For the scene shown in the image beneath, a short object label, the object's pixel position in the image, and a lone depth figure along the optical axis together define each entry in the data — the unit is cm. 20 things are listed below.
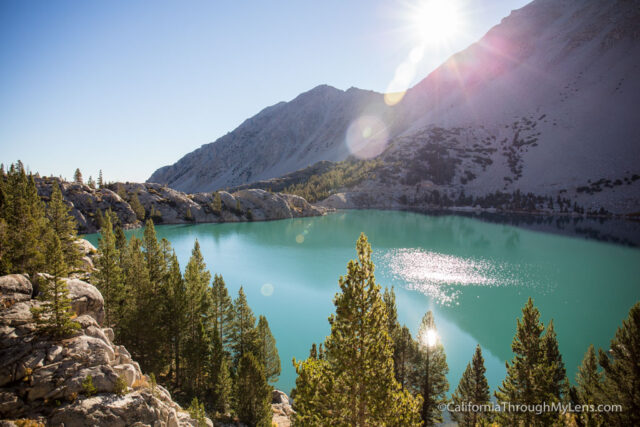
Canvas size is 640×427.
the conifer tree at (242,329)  2758
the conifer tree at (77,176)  12063
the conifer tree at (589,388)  1401
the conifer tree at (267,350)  2564
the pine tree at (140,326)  2406
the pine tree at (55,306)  1386
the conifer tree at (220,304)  3064
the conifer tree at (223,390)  2236
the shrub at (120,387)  1338
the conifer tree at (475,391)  2025
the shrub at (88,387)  1266
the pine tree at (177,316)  2622
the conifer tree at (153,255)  3497
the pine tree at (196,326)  2456
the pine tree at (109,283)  2503
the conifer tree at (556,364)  2148
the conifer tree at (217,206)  13525
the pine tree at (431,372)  2325
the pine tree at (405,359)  2423
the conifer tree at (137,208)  11331
